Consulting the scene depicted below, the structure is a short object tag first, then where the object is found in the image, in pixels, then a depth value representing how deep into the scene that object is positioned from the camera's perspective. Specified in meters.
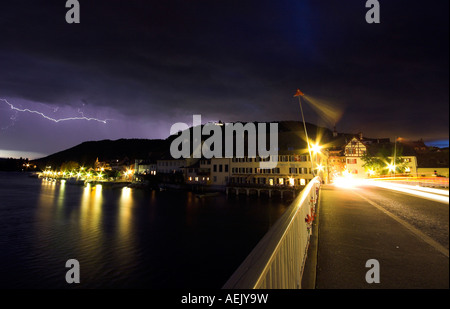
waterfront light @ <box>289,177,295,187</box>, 56.66
